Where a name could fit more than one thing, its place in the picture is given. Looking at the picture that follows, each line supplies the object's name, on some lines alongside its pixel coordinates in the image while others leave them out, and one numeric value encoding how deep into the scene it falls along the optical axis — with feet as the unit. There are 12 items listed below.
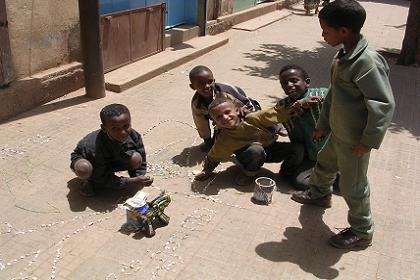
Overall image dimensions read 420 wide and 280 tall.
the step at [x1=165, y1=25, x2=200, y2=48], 26.76
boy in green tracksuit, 8.42
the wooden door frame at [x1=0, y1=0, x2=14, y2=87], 15.79
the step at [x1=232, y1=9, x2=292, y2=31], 36.80
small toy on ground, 10.36
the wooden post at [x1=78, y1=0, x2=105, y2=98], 18.02
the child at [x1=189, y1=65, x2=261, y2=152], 13.30
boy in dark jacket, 10.99
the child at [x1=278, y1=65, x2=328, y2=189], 12.06
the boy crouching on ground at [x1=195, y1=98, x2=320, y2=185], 11.98
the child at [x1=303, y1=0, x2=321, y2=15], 46.62
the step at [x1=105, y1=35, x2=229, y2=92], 20.72
